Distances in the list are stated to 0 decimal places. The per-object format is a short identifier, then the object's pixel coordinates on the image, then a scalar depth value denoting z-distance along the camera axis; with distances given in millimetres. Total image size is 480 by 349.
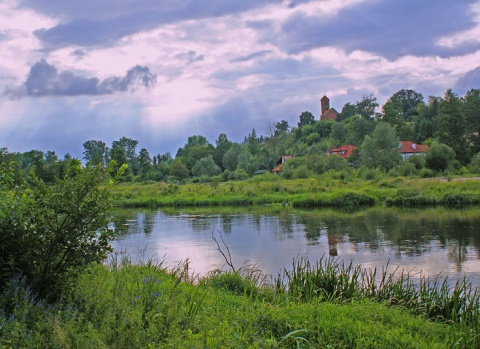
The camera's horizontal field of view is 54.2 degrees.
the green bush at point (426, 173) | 51219
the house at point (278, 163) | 87444
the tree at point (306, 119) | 133250
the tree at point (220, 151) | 104312
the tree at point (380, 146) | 63975
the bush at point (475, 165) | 50947
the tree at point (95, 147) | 97488
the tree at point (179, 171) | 85562
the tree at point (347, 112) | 131625
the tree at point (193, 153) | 101675
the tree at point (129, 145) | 114062
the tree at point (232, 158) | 96162
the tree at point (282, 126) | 139412
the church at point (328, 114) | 135375
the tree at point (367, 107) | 119562
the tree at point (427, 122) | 86312
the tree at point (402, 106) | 91062
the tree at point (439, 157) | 55969
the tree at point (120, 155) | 63675
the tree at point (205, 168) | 88625
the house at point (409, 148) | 77875
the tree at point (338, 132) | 106125
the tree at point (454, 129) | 63656
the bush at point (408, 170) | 53647
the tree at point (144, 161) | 85250
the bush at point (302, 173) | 59438
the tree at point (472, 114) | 67625
